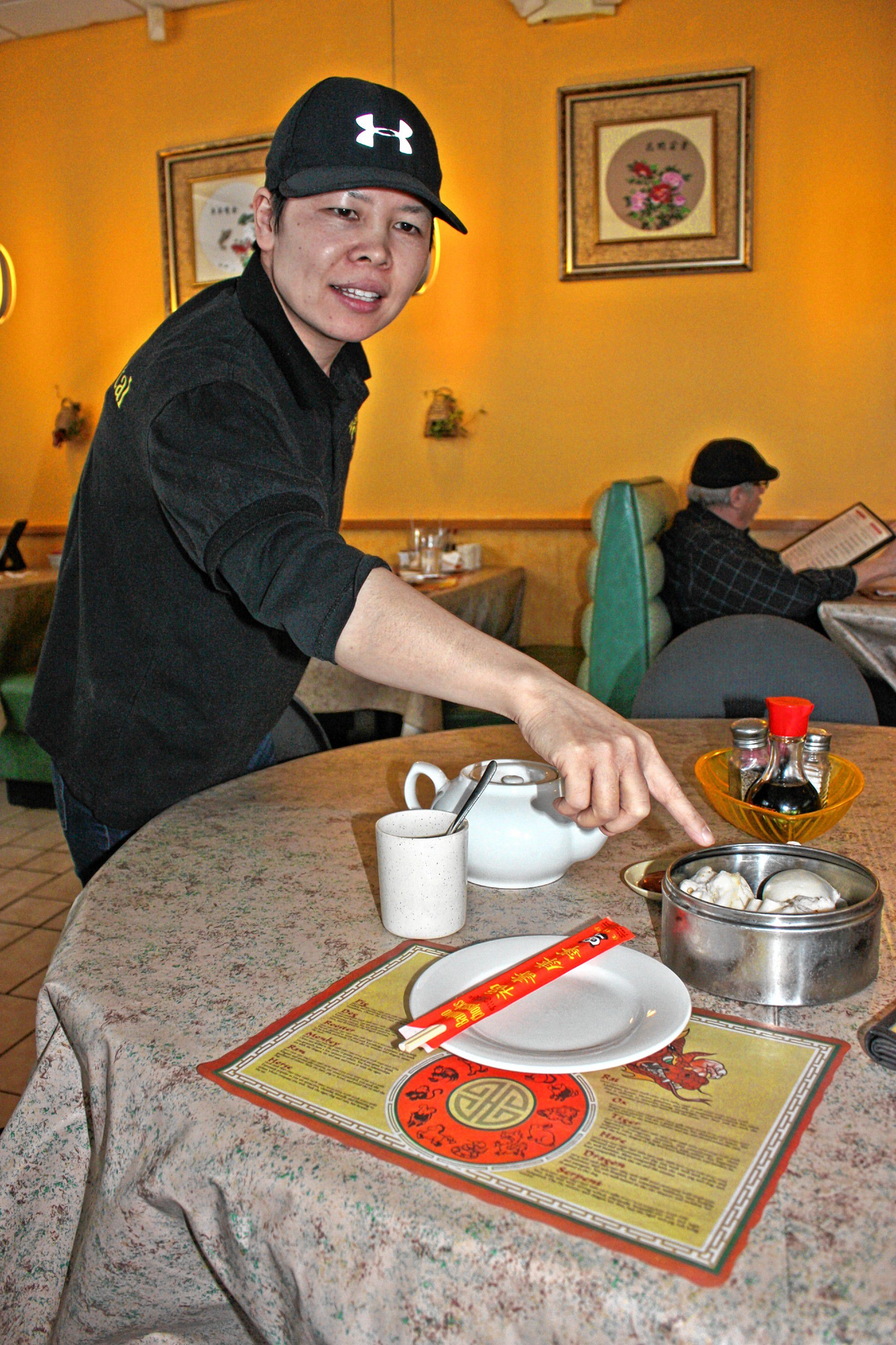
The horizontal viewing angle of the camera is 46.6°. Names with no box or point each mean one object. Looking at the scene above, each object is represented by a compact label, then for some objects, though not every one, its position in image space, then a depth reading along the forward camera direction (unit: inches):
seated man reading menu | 130.8
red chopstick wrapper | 29.5
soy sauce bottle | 42.8
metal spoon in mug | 39.5
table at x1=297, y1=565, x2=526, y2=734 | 124.3
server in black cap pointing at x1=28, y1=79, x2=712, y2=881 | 38.6
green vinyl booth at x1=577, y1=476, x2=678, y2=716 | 133.9
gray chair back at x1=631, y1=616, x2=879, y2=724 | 72.4
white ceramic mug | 36.4
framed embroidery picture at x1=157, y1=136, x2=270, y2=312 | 187.6
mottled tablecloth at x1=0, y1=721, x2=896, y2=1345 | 21.9
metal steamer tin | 31.0
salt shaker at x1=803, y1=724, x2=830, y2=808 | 47.9
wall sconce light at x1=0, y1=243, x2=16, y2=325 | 174.4
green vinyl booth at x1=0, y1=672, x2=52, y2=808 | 150.6
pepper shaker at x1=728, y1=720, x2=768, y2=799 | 47.5
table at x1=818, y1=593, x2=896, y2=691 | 119.6
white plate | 28.4
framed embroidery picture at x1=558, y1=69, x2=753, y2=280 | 161.0
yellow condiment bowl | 42.8
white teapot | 40.4
